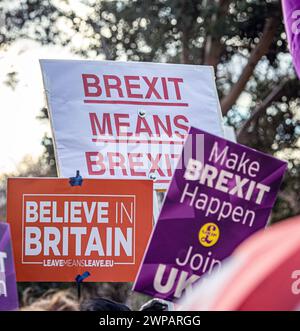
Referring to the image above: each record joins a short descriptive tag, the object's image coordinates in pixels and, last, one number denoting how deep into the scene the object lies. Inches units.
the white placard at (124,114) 242.7
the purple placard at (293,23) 183.2
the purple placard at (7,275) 149.6
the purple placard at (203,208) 138.6
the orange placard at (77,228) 213.6
